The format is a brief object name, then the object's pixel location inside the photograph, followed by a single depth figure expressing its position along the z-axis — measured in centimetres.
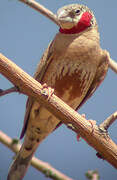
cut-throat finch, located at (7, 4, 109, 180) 571
